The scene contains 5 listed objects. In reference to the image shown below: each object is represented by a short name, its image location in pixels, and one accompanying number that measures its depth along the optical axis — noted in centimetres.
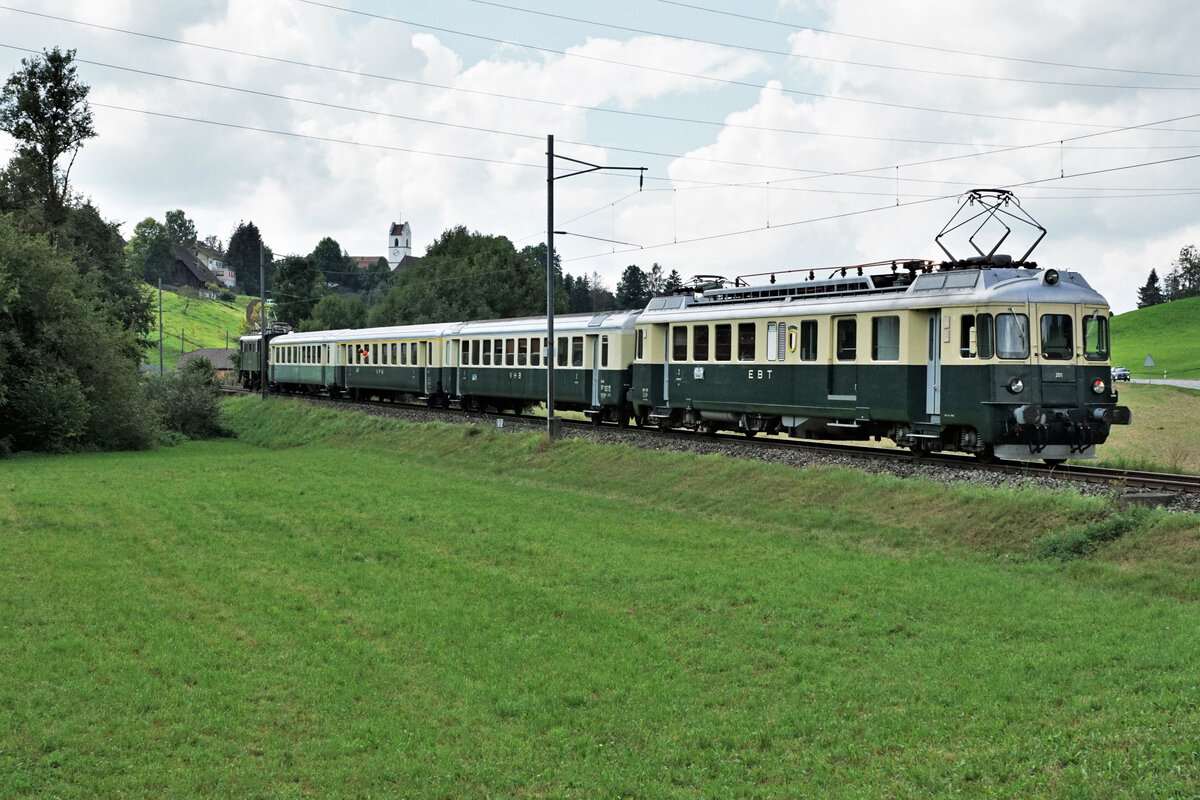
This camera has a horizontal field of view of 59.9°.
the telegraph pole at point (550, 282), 2970
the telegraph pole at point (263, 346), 5492
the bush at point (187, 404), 4809
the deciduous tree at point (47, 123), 5209
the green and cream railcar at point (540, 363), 3216
